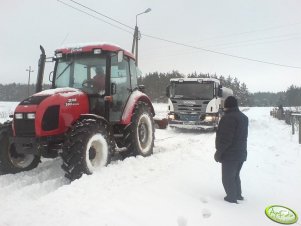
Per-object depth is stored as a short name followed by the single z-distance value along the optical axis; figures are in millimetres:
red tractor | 4279
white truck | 10213
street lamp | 15143
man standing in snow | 3691
